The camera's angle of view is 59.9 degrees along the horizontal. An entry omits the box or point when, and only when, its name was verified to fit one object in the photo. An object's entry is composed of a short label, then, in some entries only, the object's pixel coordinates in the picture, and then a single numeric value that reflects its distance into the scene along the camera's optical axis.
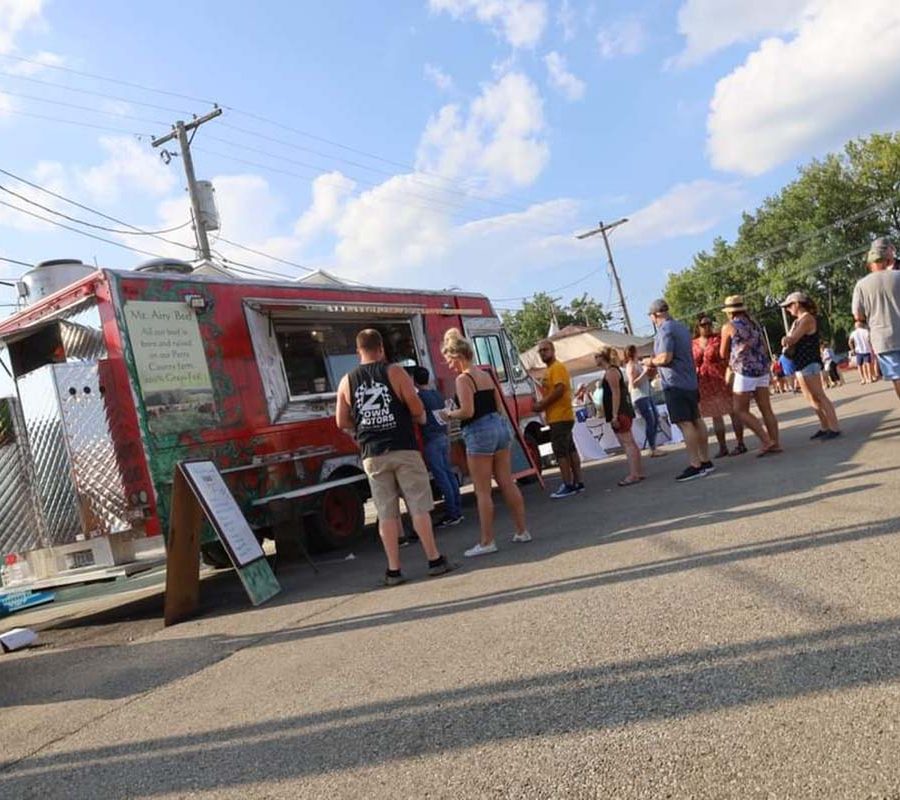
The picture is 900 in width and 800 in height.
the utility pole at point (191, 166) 20.62
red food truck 6.54
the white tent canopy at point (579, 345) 23.30
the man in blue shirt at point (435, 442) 8.55
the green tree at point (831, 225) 54.31
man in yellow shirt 8.88
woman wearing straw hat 8.51
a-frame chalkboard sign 5.99
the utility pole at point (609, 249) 41.59
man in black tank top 5.80
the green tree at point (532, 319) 73.06
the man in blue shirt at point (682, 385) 7.94
